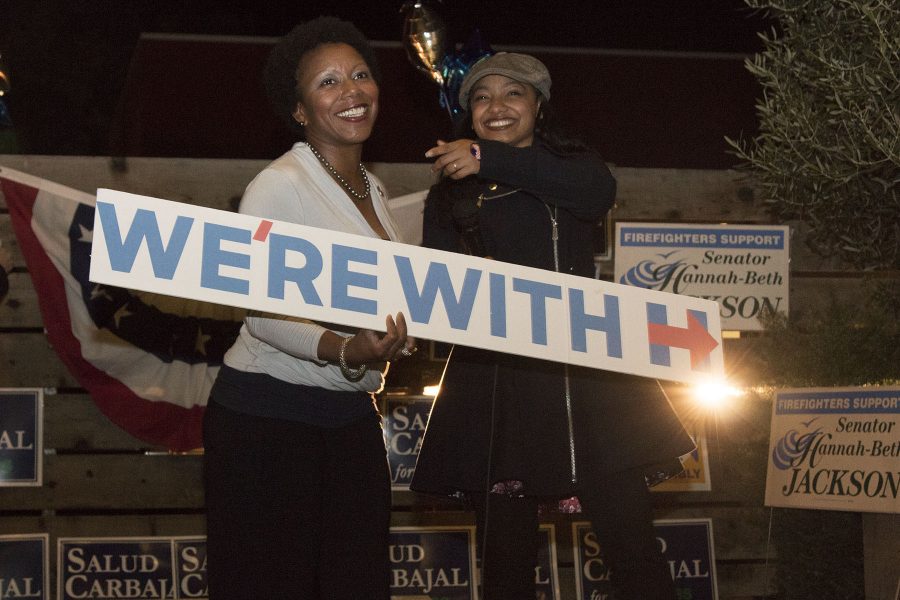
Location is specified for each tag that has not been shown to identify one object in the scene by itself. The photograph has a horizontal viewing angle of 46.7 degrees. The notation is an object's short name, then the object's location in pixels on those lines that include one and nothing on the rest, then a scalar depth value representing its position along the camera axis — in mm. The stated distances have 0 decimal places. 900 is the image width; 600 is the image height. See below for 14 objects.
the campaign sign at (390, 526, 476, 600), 4047
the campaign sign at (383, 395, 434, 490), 4117
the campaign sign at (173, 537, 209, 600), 3961
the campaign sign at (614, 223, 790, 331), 4211
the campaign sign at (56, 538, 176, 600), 3916
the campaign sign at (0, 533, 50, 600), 3902
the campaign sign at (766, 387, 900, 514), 3262
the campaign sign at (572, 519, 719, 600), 4082
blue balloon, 4004
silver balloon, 4164
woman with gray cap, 2162
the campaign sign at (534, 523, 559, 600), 4070
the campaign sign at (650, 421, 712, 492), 4168
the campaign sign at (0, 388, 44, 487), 3926
